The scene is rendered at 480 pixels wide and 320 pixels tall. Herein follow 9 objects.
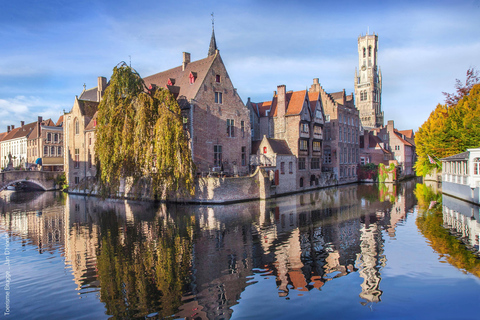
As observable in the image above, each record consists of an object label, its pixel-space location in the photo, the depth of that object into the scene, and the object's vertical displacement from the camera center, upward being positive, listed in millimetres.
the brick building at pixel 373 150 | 68462 +2746
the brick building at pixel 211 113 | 36750 +5941
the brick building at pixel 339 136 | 53594 +4593
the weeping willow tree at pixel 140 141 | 28812 +2276
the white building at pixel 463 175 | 28172 -1176
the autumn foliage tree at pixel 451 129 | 38312 +4119
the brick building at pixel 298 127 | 44281 +5135
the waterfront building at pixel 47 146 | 64375 +4519
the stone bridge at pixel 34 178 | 46250 -1136
